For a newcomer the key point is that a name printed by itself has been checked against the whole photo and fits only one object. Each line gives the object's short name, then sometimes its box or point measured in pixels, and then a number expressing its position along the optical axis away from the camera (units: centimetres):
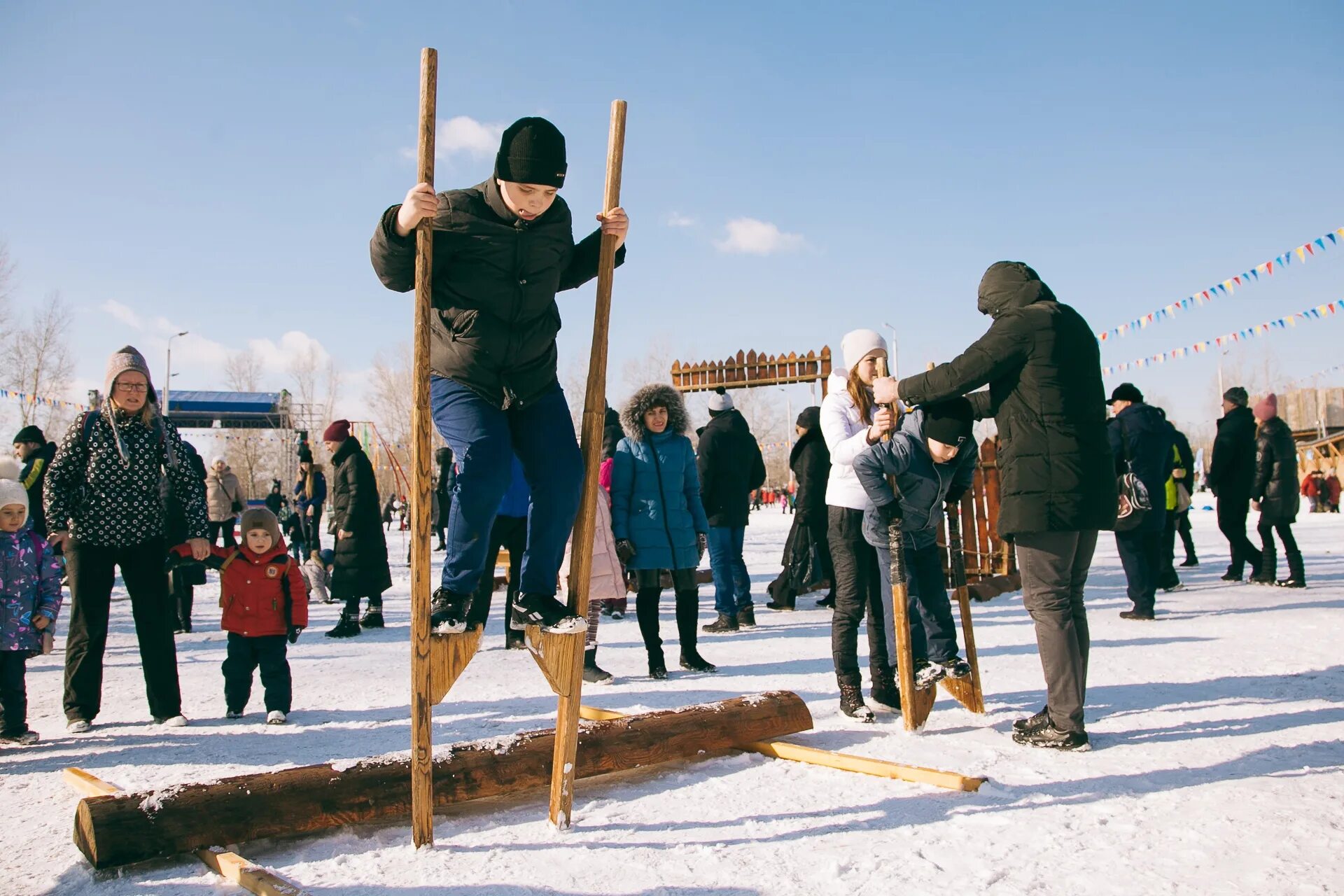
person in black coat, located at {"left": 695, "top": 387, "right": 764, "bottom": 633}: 862
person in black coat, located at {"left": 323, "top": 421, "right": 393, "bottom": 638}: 845
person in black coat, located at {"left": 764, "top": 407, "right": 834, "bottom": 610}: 866
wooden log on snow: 297
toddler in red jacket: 526
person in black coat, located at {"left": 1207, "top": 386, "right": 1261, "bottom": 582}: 1041
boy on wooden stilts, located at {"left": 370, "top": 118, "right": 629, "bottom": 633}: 335
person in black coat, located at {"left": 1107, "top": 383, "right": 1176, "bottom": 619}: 806
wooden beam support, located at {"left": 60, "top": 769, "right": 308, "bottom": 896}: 263
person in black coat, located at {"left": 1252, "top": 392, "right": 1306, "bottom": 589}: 991
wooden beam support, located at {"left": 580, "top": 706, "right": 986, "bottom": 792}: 359
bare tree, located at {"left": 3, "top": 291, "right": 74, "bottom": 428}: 3166
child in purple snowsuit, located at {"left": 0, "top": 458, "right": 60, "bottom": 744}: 480
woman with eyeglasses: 497
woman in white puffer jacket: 494
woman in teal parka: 634
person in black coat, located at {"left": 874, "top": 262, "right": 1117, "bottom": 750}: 419
